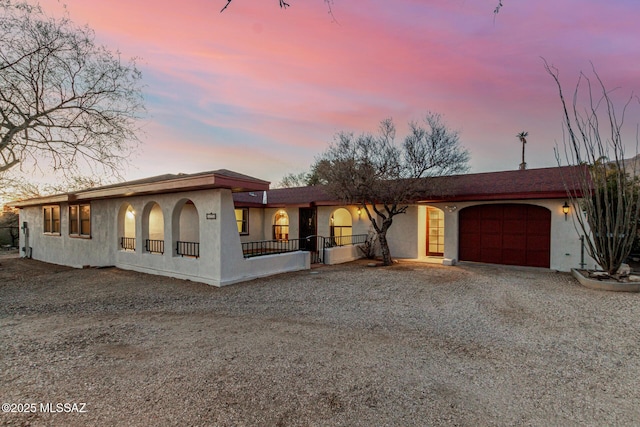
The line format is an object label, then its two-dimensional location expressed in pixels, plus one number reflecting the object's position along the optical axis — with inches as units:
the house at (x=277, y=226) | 339.9
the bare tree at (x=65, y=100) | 340.8
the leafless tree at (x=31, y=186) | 424.3
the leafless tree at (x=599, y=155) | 336.5
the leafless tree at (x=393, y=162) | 433.7
